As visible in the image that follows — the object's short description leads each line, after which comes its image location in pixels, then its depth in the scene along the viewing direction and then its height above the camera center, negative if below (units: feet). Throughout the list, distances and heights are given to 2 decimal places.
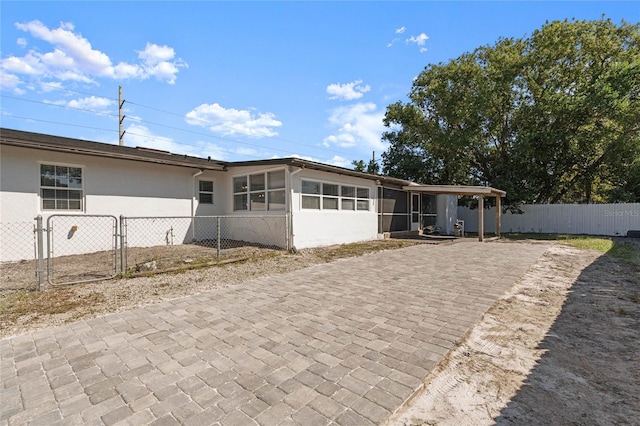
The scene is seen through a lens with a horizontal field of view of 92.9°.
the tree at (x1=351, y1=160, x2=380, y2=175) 84.41 +13.06
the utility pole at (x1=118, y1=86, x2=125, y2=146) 63.93 +20.17
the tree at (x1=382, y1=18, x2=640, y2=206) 50.80 +17.78
